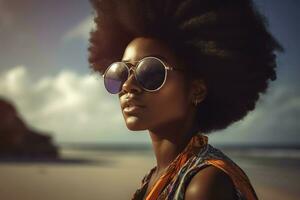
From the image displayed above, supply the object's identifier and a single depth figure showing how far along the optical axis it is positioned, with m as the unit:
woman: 1.14
